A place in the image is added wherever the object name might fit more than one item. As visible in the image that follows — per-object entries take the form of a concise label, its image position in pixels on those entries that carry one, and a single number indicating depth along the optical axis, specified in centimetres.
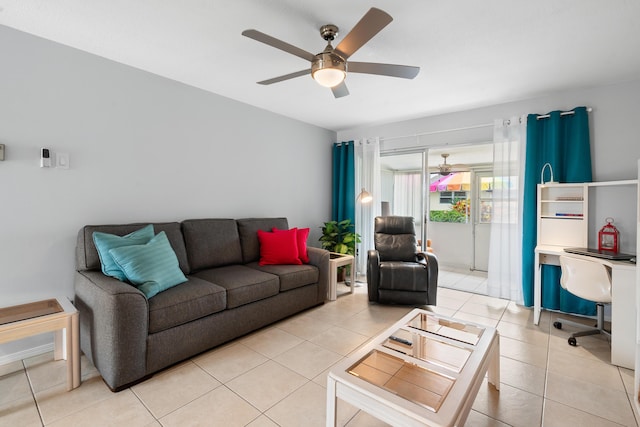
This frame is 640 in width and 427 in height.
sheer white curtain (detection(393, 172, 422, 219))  518
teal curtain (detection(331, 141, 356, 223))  482
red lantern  288
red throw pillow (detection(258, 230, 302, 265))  327
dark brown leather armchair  328
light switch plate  232
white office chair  239
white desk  219
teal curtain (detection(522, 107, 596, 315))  307
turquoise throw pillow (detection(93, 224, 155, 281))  214
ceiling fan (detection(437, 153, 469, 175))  539
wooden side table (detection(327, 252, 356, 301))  356
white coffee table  118
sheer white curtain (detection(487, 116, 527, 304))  348
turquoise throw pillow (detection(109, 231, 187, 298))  210
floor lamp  408
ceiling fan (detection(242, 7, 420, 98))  155
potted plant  430
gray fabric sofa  185
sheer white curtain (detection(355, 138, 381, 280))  464
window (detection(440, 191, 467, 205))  549
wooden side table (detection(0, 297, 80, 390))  169
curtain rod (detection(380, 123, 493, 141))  378
